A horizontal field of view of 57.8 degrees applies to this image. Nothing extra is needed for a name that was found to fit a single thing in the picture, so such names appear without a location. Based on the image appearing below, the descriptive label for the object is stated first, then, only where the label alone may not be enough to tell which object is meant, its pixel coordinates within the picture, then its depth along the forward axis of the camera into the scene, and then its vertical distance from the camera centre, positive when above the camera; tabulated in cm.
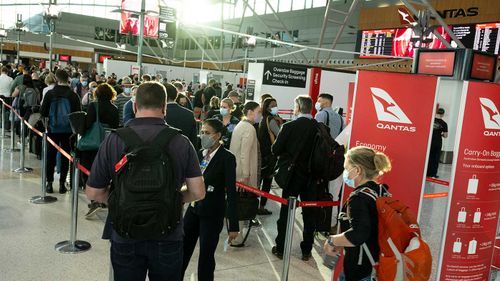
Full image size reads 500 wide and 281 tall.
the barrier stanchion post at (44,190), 638 -172
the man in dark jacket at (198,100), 1401 -48
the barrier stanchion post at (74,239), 483 -182
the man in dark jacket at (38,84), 1026 -30
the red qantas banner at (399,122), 388 -18
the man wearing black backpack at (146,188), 232 -57
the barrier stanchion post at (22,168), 792 -177
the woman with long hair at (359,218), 275 -74
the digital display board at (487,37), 1767 +284
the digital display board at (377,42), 2272 +302
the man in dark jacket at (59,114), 670 -62
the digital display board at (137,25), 1914 +233
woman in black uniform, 362 -96
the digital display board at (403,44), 2168 +283
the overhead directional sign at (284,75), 1263 +49
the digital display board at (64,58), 3989 +134
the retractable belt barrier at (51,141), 533 -100
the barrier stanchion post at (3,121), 1080 -126
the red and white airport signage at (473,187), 411 -74
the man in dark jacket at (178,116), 475 -35
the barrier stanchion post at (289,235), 391 -124
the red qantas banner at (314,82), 1329 +37
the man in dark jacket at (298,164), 508 -80
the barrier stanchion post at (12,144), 965 -162
